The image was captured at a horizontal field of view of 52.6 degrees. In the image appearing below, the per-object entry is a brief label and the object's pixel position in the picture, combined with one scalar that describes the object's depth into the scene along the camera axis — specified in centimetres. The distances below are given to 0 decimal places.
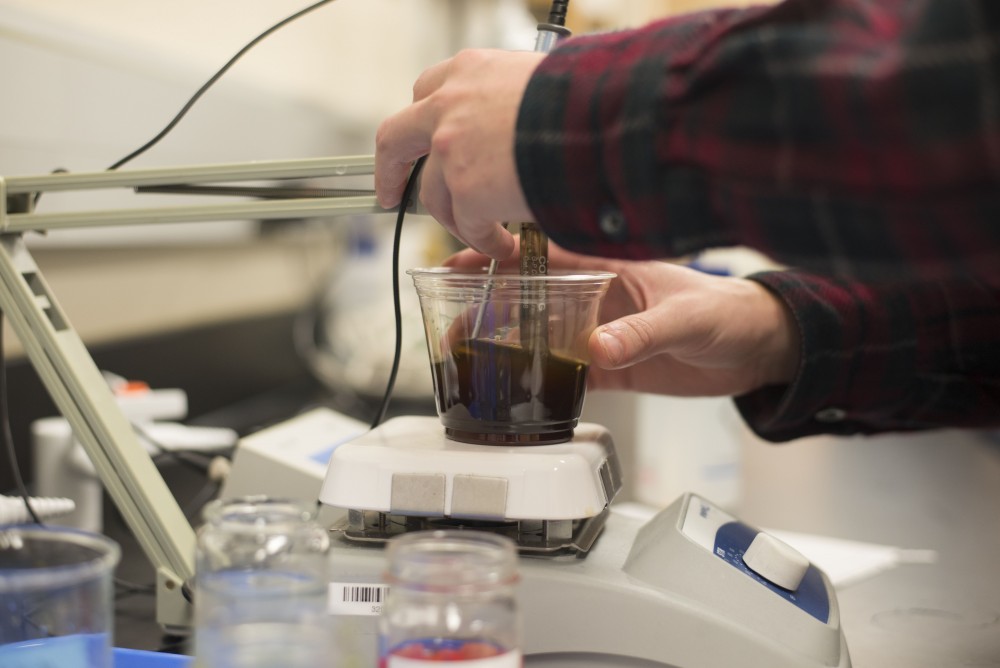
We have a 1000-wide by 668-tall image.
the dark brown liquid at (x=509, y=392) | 82
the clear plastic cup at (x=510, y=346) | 82
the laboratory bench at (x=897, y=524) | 96
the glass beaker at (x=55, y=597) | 57
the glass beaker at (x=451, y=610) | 56
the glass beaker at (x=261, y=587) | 58
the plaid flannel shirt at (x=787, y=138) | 51
